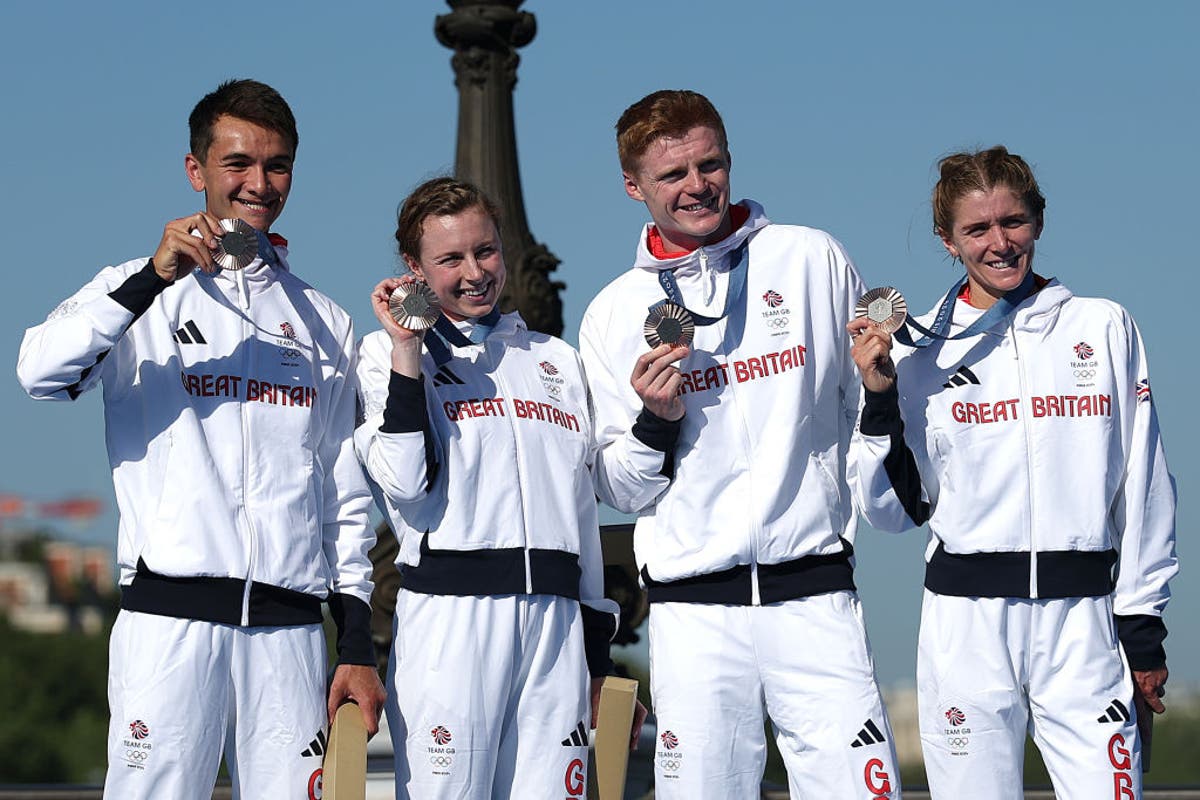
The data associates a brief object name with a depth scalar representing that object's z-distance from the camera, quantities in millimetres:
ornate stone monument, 22328
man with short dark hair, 10406
